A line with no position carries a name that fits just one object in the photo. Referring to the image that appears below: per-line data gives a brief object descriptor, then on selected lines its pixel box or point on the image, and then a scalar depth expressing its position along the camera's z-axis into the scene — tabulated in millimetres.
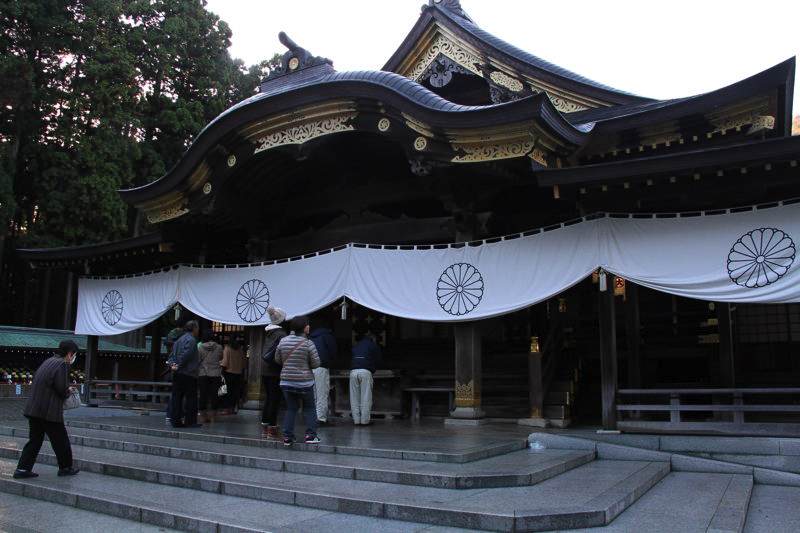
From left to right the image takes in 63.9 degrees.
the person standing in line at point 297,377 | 7535
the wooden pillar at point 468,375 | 9695
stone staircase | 4910
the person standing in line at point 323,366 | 9148
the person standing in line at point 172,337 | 10967
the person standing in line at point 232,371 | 11625
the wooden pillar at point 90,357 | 15227
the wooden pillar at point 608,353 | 8367
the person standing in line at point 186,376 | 9383
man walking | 6371
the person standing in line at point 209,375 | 10453
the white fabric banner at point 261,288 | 10914
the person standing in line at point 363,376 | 9680
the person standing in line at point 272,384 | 8508
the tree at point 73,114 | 20156
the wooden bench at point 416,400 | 10844
